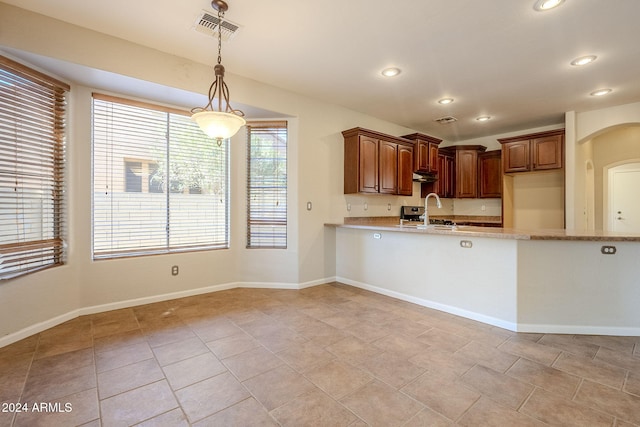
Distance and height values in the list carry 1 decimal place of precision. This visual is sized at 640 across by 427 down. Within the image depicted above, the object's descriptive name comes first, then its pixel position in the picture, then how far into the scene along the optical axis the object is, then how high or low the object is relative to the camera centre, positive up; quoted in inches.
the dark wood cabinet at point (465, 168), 243.3 +37.7
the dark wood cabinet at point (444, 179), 239.6 +28.5
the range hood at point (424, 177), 224.7 +28.5
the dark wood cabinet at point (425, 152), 211.3 +45.0
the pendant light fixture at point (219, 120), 92.3 +30.0
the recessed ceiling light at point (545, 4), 89.6 +63.9
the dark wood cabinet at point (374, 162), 177.3 +32.2
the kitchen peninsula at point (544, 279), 106.0 -24.7
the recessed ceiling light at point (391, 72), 135.3 +65.8
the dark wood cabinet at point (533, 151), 195.5 +42.9
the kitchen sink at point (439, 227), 140.3 -6.6
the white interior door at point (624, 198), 251.4 +13.3
